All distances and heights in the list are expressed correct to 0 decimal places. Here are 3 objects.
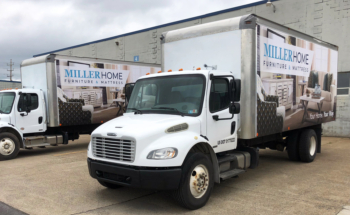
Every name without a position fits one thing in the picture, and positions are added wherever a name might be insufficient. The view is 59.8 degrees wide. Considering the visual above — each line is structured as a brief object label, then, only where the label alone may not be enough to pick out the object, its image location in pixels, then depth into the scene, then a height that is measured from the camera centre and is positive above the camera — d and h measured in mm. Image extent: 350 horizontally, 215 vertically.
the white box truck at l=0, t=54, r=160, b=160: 10328 -428
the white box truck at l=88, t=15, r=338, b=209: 4789 -450
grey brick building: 14656 +3356
